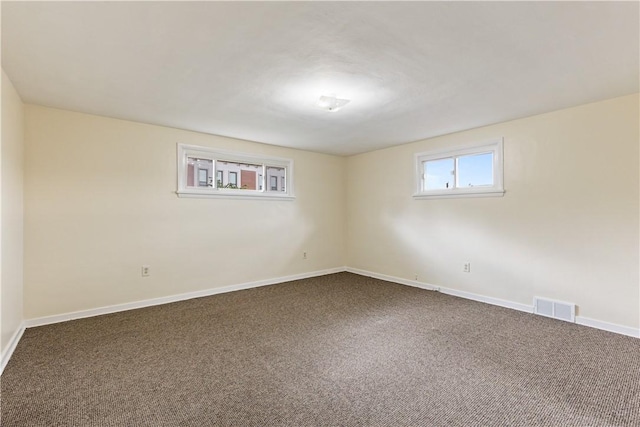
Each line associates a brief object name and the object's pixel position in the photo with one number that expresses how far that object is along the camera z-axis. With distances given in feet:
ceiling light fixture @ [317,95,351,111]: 9.40
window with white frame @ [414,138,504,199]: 13.00
